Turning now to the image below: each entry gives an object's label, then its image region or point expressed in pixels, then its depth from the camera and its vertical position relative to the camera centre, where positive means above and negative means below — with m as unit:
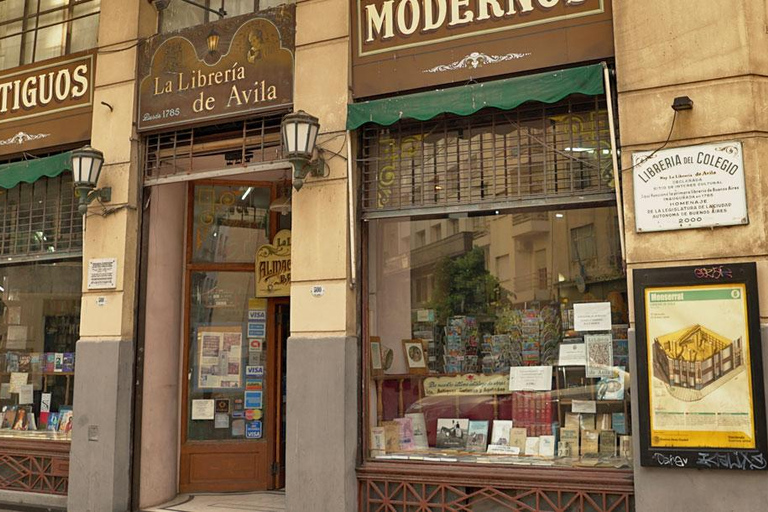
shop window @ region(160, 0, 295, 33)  9.41 +4.16
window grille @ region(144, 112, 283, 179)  8.91 +2.41
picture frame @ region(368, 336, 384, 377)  8.20 -0.02
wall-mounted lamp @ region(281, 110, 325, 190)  7.76 +2.11
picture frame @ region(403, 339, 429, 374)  8.36 -0.02
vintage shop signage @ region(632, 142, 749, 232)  6.54 +1.38
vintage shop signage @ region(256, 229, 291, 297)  10.42 +1.17
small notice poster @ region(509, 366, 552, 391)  7.78 -0.24
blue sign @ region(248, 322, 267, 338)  10.52 +0.34
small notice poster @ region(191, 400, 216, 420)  10.23 -0.69
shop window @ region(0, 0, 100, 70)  10.45 +4.41
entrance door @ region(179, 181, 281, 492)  10.18 +0.10
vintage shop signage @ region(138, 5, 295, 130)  8.70 +3.23
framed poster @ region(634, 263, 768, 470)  6.30 -0.13
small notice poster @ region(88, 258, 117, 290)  9.26 +0.97
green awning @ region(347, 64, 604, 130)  7.14 +2.42
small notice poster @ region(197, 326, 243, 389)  10.38 -0.02
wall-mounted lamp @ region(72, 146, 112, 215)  9.05 +2.09
